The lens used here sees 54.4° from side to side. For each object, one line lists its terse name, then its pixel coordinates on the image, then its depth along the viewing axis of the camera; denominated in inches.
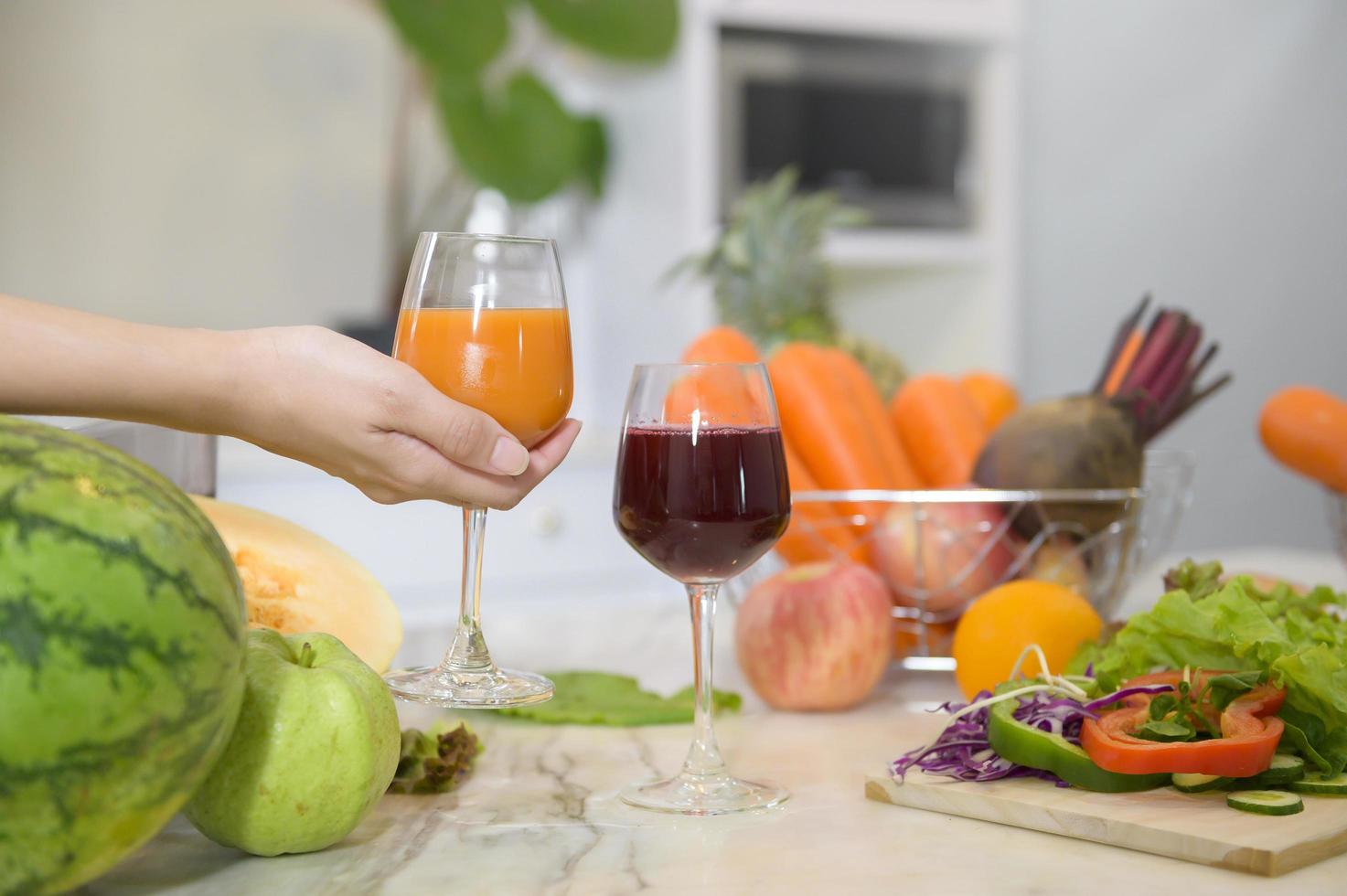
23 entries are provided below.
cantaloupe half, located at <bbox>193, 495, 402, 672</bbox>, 36.8
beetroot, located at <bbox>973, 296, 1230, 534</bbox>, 47.4
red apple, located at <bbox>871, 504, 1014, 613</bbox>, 47.8
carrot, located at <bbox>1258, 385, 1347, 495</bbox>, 55.2
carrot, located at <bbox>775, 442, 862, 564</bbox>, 50.7
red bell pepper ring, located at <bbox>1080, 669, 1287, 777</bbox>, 29.6
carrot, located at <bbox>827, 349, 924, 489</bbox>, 56.4
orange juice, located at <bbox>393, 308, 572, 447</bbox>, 34.8
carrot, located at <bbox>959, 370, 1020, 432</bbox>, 63.4
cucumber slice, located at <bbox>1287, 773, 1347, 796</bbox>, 30.5
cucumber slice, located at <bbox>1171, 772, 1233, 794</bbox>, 30.2
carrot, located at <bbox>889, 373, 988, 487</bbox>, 56.7
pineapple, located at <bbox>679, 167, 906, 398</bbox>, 89.0
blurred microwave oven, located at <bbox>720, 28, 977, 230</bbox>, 109.2
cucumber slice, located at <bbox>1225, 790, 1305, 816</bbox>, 28.8
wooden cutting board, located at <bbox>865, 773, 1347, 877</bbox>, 27.1
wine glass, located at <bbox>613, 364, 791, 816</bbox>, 32.4
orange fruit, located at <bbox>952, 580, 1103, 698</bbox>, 40.1
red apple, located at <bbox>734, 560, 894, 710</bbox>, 43.0
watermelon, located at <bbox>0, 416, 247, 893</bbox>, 21.4
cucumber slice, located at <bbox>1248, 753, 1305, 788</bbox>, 30.7
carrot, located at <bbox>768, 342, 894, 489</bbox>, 54.1
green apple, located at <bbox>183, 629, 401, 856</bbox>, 27.1
